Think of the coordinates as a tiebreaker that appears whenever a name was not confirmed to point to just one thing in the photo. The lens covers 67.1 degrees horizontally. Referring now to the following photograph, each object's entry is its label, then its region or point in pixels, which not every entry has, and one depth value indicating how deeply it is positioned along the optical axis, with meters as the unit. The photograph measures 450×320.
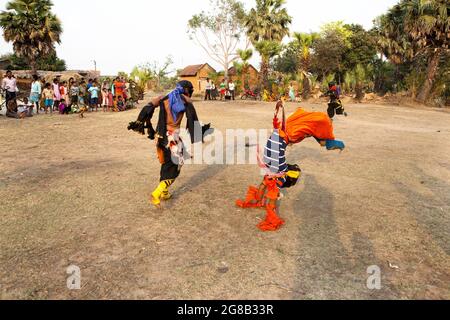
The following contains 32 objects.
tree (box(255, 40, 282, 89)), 29.06
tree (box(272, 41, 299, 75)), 50.13
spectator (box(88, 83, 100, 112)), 16.32
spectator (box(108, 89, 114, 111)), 17.05
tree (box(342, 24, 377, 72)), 32.81
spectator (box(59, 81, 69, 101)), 15.59
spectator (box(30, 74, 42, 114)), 14.52
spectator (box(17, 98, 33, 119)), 14.17
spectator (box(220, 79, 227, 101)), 28.01
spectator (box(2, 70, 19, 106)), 13.19
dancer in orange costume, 4.09
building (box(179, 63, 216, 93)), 47.83
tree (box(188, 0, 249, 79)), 38.56
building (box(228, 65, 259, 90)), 33.53
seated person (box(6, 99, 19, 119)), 14.03
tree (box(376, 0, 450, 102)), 22.73
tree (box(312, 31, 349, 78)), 32.50
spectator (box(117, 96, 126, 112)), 17.69
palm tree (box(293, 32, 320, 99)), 27.75
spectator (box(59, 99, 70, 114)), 15.56
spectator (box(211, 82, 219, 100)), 28.81
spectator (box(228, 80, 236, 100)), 27.00
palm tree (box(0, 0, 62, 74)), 25.69
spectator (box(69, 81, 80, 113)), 15.49
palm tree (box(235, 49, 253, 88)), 31.86
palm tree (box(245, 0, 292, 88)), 32.69
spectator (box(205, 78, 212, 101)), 27.02
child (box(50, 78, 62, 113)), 15.41
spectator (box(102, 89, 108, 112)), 16.87
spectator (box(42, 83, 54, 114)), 15.30
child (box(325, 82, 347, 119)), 11.95
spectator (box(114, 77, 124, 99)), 16.78
